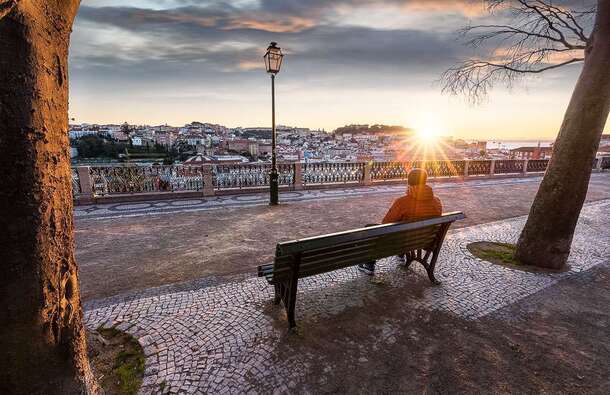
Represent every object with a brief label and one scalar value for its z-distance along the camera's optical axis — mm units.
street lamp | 8586
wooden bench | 2924
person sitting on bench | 3943
